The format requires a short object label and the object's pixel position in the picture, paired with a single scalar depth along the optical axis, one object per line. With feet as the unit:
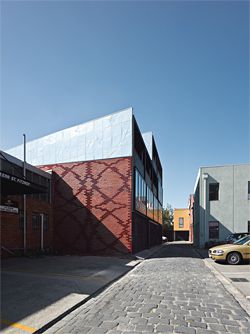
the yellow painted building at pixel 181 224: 224.53
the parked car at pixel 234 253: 48.06
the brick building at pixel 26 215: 52.75
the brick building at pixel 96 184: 66.64
